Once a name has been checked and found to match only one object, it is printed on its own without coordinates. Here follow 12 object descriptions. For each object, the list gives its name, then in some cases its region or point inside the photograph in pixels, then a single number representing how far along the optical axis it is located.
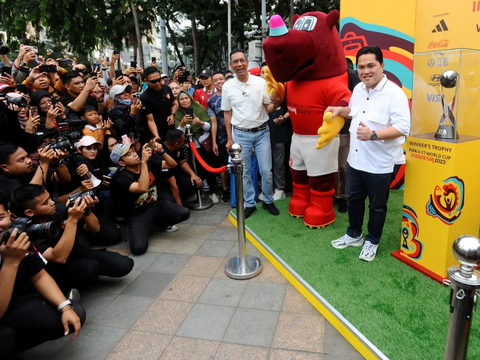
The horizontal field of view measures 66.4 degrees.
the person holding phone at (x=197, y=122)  5.26
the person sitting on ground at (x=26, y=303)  2.16
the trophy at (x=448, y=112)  2.77
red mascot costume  3.45
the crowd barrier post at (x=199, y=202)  5.47
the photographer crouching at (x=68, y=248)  2.75
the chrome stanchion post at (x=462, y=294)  1.40
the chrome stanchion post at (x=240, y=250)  3.35
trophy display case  2.82
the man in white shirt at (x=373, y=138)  2.98
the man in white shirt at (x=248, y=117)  4.34
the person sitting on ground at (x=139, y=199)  4.09
